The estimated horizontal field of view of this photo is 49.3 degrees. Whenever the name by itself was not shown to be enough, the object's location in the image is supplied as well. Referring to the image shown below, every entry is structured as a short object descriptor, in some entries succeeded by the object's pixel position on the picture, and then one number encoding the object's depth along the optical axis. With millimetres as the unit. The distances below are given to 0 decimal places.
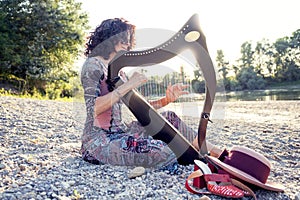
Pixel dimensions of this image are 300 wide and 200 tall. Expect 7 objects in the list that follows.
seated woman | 2979
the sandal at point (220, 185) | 2316
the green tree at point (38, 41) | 15383
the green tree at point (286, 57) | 47381
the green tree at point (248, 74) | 43238
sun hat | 2412
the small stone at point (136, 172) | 2871
